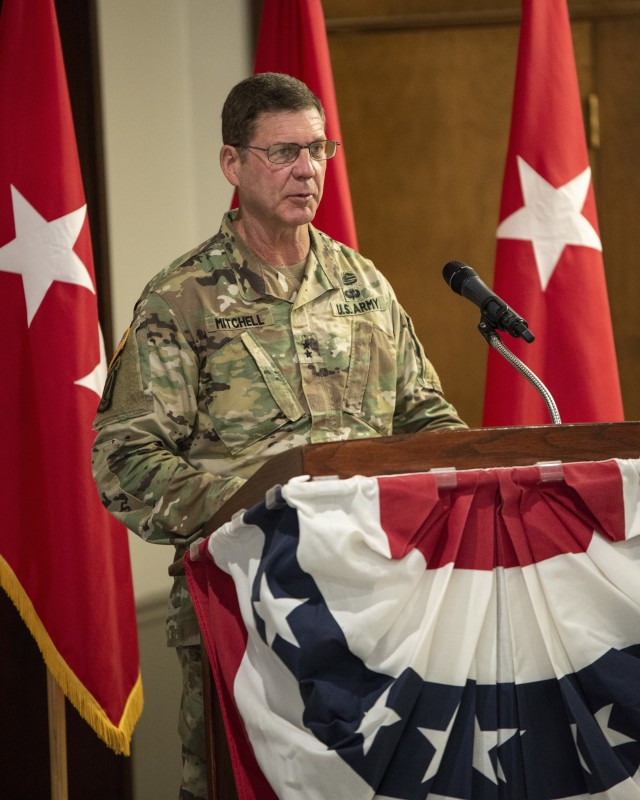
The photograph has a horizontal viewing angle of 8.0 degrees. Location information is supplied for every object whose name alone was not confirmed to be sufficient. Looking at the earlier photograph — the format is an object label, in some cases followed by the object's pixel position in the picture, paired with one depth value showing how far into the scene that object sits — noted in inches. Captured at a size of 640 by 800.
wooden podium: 292.8
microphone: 305.0
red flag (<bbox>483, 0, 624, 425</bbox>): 342.8
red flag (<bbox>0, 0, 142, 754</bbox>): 334.1
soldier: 312.7
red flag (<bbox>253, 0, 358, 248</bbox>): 345.5
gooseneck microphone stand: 303.4
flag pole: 334.5
